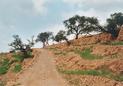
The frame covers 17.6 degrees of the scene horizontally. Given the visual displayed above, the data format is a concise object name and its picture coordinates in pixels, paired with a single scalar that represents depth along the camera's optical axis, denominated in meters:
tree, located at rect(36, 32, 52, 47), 126.94
